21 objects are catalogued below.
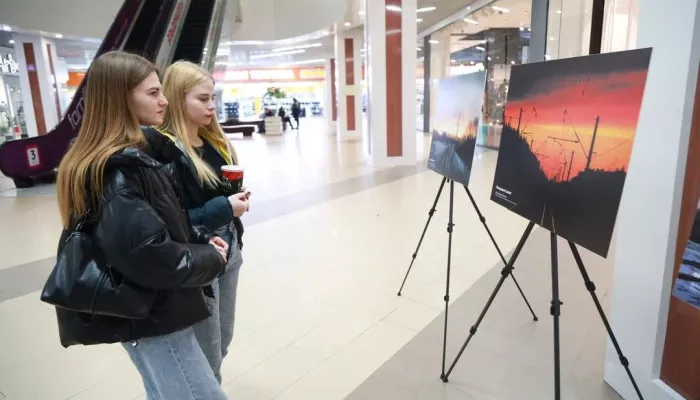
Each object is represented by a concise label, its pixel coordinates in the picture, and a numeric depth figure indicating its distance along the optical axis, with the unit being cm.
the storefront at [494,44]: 1114
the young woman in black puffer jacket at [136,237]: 112
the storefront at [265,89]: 2966
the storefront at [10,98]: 1316
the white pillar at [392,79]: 884
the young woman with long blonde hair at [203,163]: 159
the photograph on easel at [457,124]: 242
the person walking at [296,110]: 2133
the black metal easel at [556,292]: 153
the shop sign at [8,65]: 1327
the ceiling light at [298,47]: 1797
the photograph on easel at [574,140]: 138
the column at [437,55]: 1493
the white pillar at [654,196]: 169
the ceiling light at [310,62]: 2532
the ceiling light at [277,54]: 2054
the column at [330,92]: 2091
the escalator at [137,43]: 790
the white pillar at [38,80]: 1243
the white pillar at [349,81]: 1502
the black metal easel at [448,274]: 185
